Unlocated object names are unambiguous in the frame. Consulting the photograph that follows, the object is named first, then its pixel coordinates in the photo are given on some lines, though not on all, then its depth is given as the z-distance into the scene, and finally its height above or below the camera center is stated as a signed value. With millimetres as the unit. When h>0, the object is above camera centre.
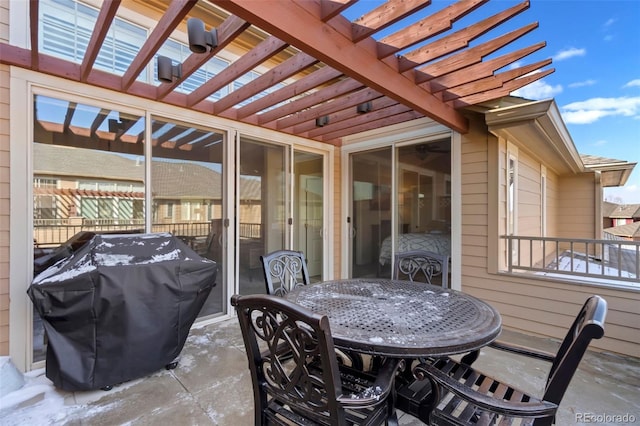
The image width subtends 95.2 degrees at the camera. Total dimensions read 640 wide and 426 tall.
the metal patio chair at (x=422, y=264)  2352 -441
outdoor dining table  1216 -539
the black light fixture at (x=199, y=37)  1759 +1072
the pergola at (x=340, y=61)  1642 +1110
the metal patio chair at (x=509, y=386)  941 -675
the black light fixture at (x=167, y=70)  2227 +1099
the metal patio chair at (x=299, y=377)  988 -643
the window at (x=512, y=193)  3484 +261
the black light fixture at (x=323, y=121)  3451 +1085
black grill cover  1866 -658
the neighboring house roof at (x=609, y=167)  6008 +979
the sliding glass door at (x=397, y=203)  3652 +136
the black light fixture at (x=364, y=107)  2989 +1087
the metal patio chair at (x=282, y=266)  2176 -443
